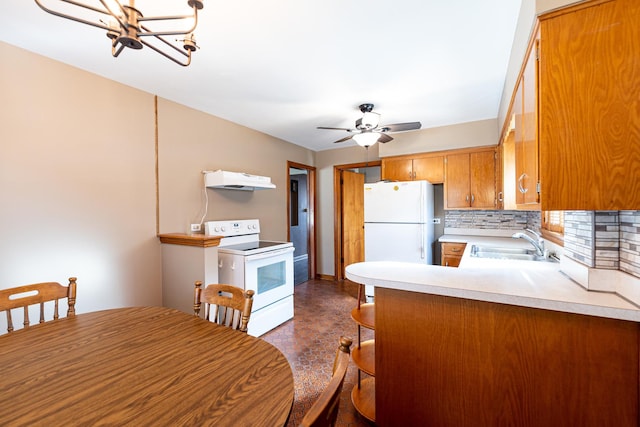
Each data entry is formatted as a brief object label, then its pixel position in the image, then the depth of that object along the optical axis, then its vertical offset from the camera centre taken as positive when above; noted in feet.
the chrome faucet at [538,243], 7.36 -0.90
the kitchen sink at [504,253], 8.01 -1.35
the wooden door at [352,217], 15.88 -0.28
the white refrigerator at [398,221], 11.15 -0.42
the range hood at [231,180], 9.61 +1.24
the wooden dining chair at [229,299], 4.36 -1.45
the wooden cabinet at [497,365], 3.54 -2.25
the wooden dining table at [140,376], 2.41 -1.72
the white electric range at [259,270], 8.71 -1.89
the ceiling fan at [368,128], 9.41 +2.96
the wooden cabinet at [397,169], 12.90 +2.03
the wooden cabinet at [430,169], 12.26 +1.93
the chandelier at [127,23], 3.33 +2.43
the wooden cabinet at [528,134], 4.06 +1.29
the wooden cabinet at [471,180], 11.43 +1.30
